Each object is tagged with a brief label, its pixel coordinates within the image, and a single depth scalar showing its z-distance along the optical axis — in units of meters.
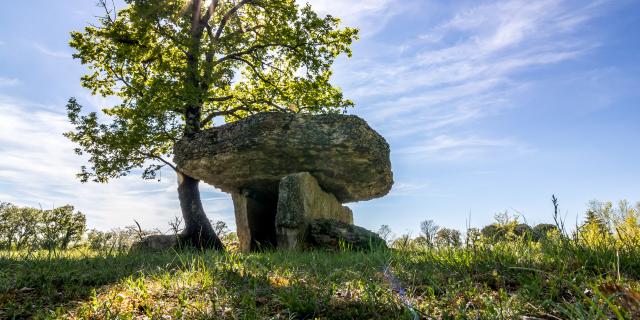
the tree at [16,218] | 33.18
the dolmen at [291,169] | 11.59
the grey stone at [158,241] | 15.07
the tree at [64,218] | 28.63
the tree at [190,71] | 16.34
